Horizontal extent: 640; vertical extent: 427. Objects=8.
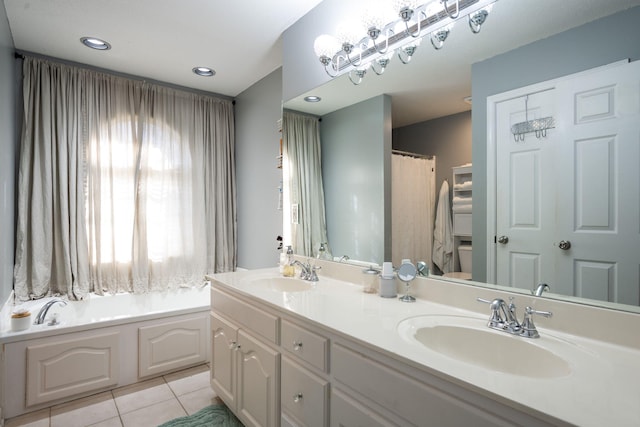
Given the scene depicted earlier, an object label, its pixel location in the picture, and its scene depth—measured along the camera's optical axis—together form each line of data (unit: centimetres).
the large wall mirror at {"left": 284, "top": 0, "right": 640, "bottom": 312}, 104
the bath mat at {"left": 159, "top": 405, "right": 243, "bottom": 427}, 196
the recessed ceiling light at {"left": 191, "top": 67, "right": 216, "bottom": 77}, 289
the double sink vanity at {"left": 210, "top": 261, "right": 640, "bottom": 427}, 75
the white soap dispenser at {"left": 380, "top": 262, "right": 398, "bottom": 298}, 159
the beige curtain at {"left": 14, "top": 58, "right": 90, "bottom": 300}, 255
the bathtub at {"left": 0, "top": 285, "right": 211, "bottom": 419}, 206
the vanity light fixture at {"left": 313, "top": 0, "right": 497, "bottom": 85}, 138
